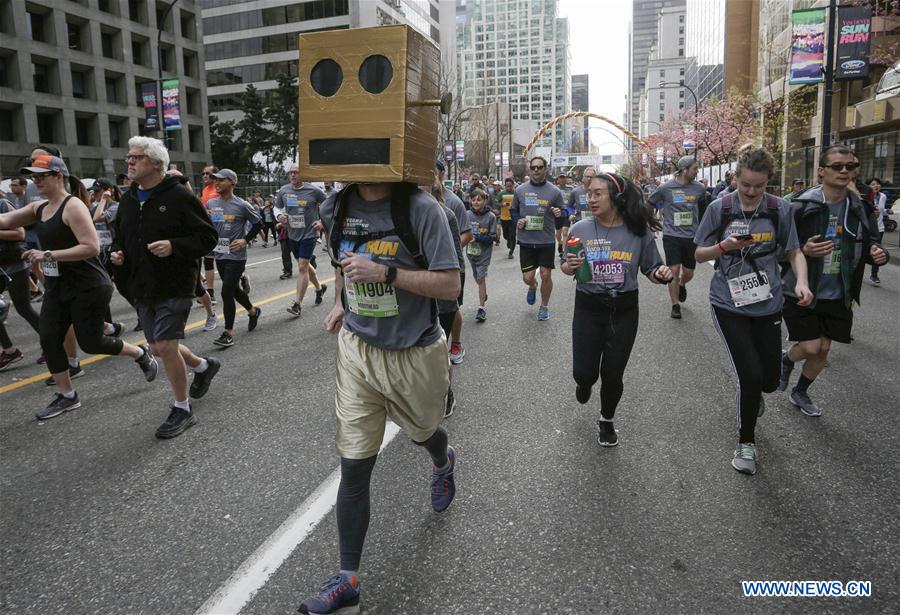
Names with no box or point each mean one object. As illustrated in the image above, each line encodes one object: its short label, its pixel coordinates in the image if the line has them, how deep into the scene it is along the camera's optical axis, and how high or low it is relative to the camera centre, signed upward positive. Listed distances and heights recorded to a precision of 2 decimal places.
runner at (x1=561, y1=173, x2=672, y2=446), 4.27 -0.50
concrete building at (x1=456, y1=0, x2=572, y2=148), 155.24 +29.75
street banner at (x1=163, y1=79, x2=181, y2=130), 24.73 +3.67
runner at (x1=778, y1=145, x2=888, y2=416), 4.57 -0.47
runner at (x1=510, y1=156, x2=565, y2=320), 8.72 -0.34
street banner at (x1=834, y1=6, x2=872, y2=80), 18.09 +4.08
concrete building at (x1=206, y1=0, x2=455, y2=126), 70.75 +18.85
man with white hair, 4.57 -0.34
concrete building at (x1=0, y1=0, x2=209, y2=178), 40.91 +9.00
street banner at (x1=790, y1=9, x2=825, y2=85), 18.88 +4.14
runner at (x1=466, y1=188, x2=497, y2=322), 8.87 -0.59
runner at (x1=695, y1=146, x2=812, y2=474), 3.99 -0.52
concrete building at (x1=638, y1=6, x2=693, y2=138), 171.50 +34.95
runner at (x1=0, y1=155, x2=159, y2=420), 4.82 -0.49
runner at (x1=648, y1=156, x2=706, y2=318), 9.06 -0.26
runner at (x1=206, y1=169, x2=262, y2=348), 7.64 -0.40
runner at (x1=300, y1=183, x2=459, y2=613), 2.68 -0.58
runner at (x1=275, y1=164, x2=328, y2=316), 9.53 -0.24
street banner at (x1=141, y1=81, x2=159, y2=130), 24.89 +3.77
